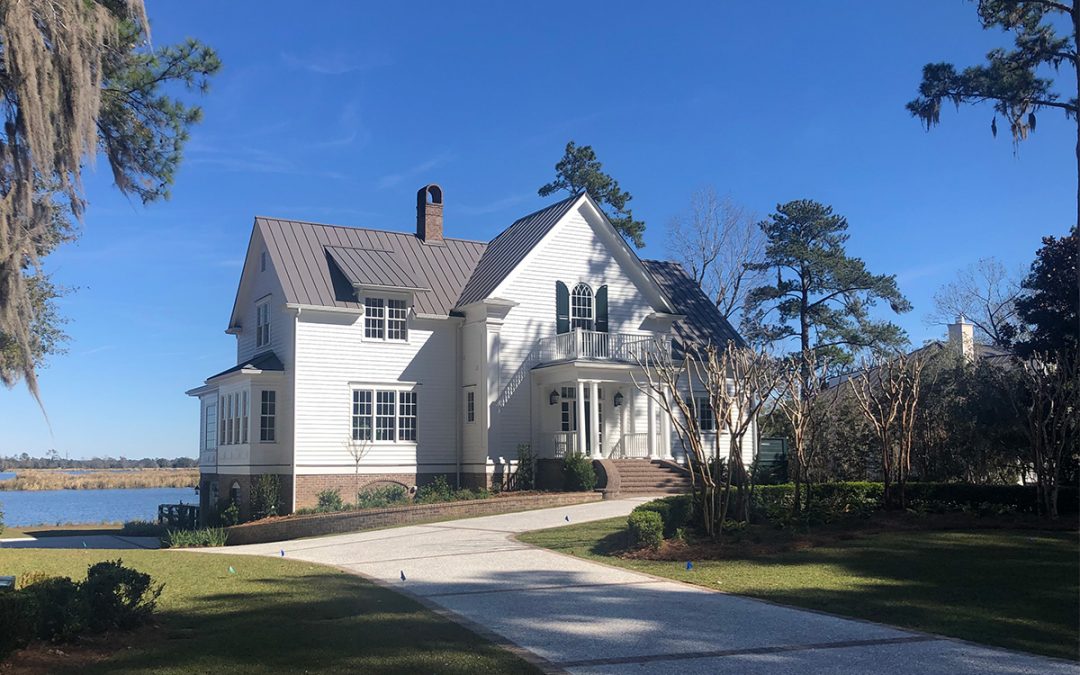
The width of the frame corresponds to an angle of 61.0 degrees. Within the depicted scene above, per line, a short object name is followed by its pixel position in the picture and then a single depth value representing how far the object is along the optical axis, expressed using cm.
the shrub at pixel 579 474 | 2667
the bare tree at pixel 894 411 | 1970
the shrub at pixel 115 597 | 907
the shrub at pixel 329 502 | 2616
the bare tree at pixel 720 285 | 4566
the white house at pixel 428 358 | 2784
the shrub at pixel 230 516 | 2742
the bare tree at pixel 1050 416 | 1872
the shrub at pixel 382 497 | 2647
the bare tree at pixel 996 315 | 4094
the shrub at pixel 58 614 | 862
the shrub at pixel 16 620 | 770
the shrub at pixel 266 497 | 2691
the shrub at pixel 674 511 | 1686
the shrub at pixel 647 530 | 1537
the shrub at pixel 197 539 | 2333
